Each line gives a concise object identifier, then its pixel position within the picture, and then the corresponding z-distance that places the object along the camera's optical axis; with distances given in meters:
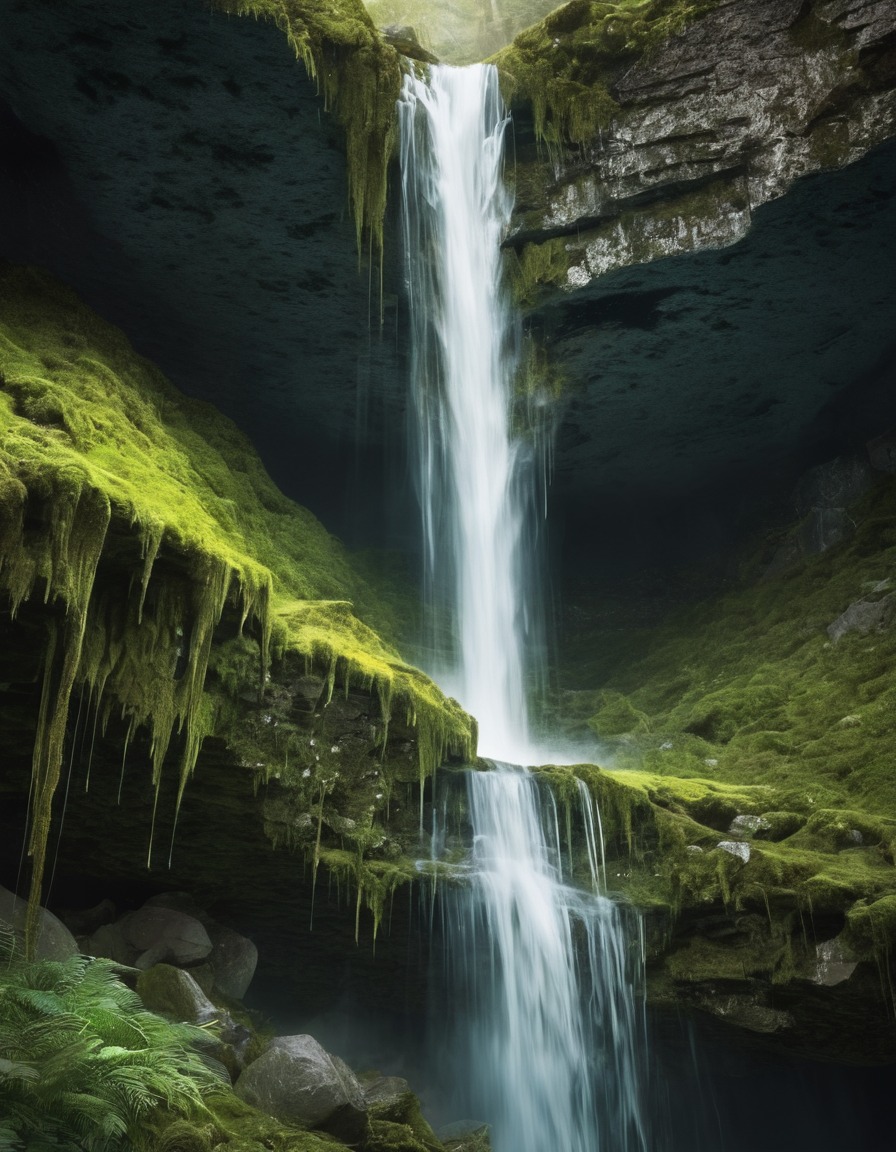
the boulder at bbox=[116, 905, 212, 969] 11.21
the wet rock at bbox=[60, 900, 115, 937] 11.62
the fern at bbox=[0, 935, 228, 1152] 5.81
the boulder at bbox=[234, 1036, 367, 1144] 8.59
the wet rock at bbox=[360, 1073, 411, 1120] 9.88
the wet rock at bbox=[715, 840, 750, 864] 12.27
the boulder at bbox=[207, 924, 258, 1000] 11.77
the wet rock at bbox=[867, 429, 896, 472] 19.38
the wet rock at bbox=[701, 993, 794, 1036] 12.49
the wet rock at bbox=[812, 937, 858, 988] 11.56
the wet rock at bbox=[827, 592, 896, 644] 16.94
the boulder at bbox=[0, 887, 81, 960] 9.60
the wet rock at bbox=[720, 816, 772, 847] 13.09
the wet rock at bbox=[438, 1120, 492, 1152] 11.16
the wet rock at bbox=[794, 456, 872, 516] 19.81
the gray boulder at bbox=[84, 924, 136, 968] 11.03
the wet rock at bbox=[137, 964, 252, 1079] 9.65
